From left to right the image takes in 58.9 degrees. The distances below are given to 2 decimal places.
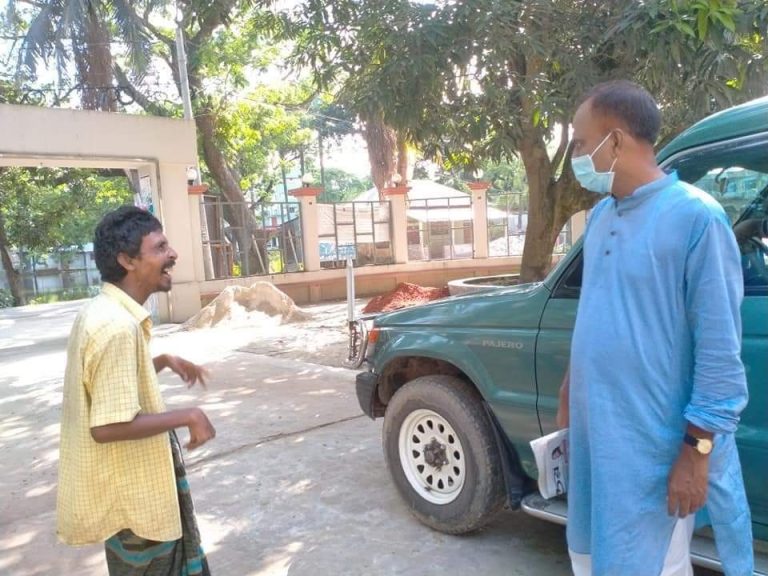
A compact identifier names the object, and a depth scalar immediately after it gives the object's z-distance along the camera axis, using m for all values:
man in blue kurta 1.72
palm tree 14.82
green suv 2.39
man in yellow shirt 1.94
